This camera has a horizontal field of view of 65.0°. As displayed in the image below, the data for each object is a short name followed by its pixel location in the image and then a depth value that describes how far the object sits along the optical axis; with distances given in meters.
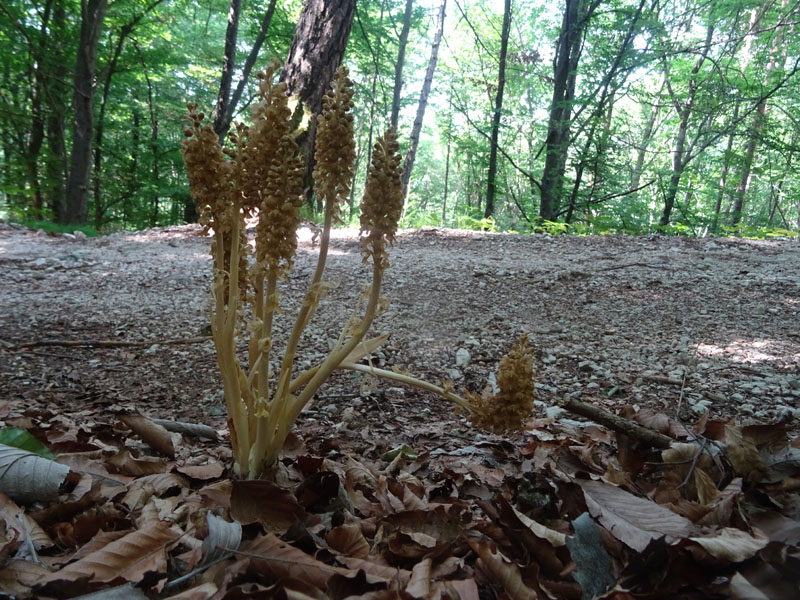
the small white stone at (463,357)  0.95
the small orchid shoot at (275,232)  0.45
